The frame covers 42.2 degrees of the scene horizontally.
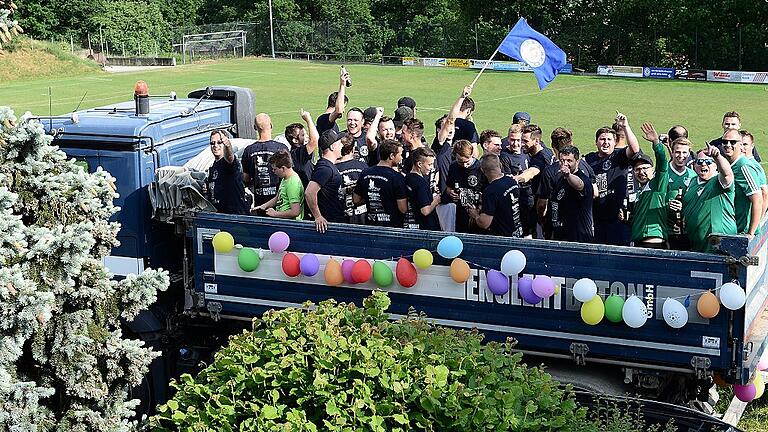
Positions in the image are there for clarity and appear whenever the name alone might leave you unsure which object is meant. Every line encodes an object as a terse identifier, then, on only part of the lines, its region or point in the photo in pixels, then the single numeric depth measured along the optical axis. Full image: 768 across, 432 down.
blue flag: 11.88
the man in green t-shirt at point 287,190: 9.16
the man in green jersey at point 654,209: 8.31
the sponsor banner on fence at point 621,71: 47.62
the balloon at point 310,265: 8.21
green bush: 5.24
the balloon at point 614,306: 7.24
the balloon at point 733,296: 6.83
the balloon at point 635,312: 7.15
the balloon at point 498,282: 7.59
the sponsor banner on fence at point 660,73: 46.09
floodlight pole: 63.67
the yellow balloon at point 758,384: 7.79
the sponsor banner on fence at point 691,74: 44.94
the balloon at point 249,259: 8.41
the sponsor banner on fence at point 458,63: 54.81
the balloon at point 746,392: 7.61
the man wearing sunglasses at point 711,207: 7.77
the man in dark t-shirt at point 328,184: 9.04
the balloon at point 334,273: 8.16
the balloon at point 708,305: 6.95
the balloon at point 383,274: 7.96
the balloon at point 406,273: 7.86
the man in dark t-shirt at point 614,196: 9.17
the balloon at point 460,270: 7.70
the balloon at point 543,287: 7.40
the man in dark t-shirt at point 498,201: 8.49
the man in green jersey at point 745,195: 7.94
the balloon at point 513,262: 7.46
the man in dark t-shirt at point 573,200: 8.66
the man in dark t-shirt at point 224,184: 9.22
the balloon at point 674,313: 7.07
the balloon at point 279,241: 8.32
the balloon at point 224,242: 8.47
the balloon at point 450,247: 7.69
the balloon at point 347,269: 8.11
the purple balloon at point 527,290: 7.48
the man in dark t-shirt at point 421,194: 8.83
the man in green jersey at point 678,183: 8.41
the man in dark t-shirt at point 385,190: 8.83
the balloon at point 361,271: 8.02
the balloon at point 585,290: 7.25
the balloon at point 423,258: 7.81
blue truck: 7.16
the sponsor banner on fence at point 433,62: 55.75
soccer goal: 63.00
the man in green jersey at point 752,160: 8.45
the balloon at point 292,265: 8.30
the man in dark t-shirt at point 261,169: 9.74
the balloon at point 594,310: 7.27
